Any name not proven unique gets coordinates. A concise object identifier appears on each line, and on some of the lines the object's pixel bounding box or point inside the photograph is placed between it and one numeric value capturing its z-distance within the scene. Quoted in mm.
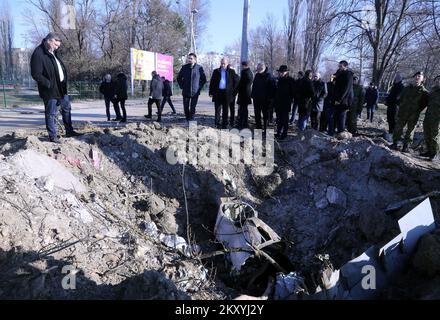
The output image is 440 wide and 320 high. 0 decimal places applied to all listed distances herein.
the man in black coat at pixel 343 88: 7832
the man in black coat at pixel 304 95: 8445
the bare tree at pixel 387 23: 15914
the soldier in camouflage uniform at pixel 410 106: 7344
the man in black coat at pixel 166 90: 12734
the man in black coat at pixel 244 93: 8445
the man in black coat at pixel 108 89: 10445
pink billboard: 26195
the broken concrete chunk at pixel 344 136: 7648
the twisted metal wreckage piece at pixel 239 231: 4777
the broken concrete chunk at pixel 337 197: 6160
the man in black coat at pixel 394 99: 9633
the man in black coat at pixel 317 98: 9352
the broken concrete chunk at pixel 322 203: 6242
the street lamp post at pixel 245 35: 12095
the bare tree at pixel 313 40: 25230
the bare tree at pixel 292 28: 28625
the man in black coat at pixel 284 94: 8094
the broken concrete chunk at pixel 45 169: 4781
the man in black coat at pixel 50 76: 5684
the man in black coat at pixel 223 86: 8281
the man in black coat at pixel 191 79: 8500
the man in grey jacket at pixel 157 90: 10555
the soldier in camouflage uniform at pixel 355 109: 9539
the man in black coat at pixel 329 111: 8500
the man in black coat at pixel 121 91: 10469
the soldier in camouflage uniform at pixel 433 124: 6855
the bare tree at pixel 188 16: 40125
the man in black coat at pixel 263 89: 8188
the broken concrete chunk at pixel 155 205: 5789
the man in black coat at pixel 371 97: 13172
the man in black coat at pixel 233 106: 8430
